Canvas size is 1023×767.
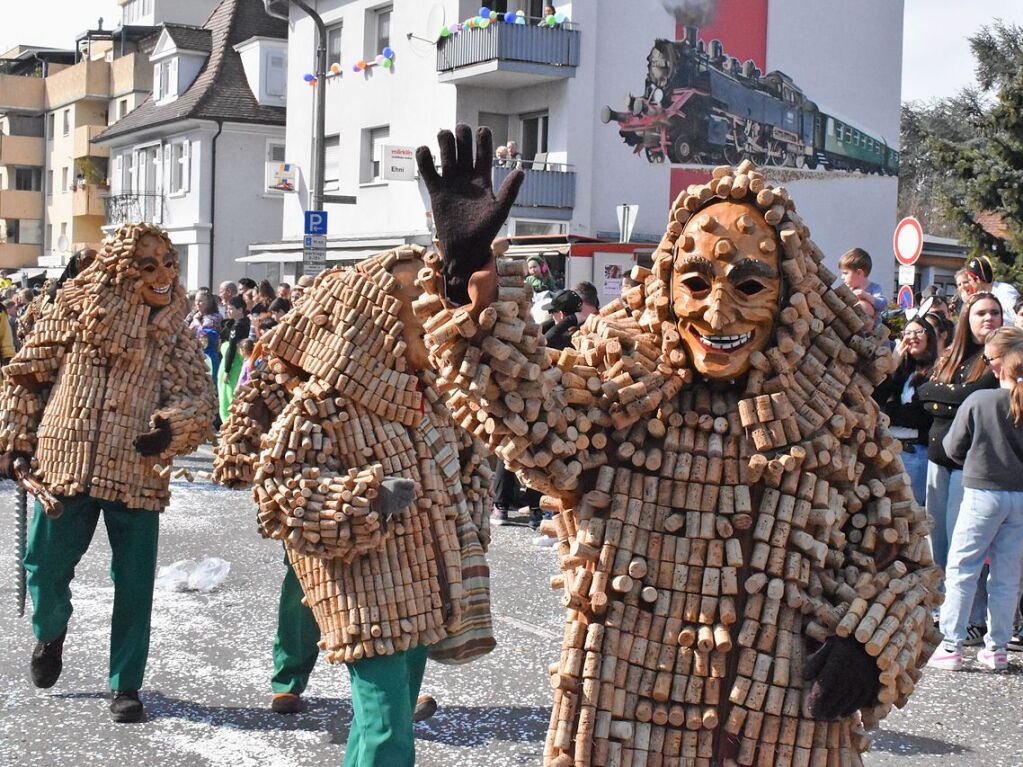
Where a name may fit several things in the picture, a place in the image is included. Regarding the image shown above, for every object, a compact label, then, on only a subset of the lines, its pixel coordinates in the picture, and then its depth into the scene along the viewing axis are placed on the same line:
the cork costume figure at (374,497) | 3.96
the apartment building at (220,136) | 34.28
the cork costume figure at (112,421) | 5.62
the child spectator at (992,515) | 6.76
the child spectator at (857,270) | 8.04
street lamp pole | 16.66
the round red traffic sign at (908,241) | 13.34
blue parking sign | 16.80
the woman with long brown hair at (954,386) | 7.36
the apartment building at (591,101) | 24.16
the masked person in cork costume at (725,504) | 2.79
